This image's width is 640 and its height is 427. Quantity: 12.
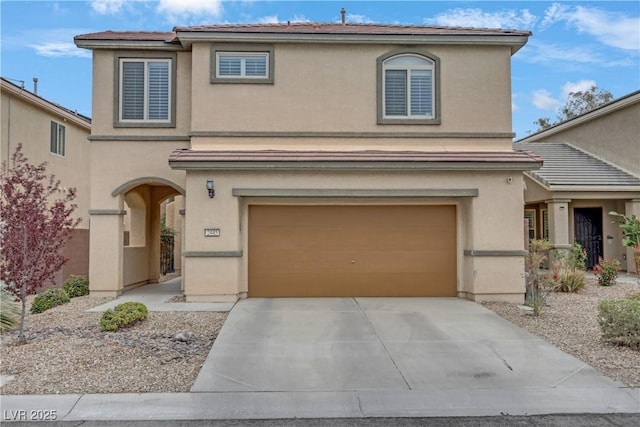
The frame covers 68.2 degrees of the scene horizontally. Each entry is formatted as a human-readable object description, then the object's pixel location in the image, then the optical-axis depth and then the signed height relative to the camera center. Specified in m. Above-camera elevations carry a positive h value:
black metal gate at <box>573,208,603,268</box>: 18.44 +0.09
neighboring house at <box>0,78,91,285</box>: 15.61 +3.47
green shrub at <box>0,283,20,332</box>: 8.70 -1.51
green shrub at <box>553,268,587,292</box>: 13.02 -1.34
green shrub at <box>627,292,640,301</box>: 9.28 -1.33
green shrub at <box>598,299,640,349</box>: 7.66 -1.50
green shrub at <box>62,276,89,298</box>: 12.18 -1.41
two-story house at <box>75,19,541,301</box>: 11.22 +1.89
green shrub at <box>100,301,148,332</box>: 8.39 -1.53
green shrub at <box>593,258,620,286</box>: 14.02 -1.21
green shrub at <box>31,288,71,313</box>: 10.64 -1.56
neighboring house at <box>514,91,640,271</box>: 17.41 +1.63
